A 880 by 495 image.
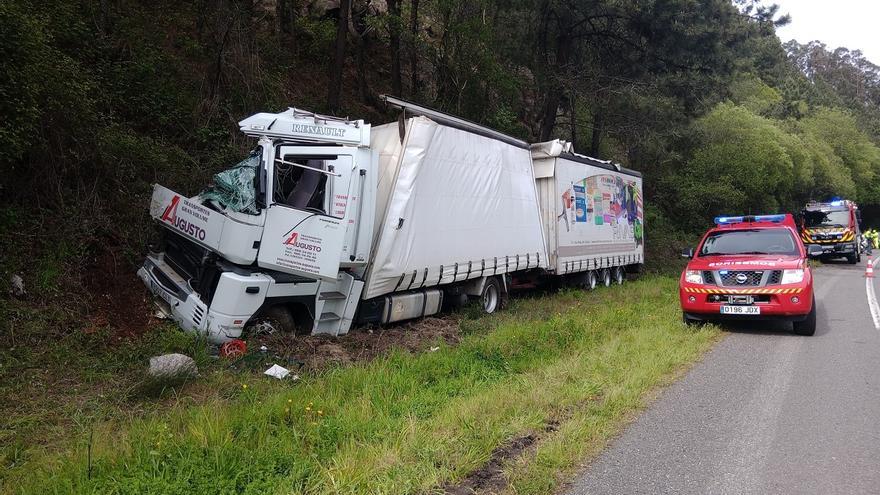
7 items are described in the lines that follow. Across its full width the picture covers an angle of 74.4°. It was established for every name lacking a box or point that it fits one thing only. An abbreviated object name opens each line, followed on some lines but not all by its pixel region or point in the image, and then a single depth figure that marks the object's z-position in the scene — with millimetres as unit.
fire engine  24578
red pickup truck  8148
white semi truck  7160
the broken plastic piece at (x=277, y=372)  6281
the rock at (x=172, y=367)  5852
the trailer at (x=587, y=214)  12710
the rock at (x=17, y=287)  7023
